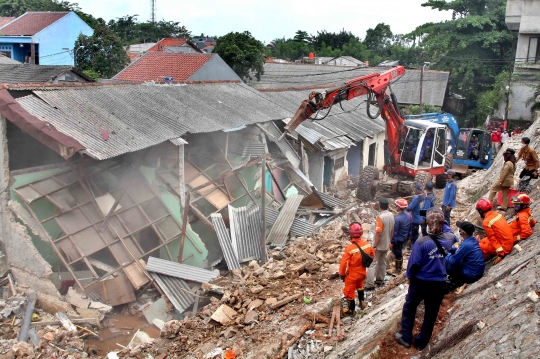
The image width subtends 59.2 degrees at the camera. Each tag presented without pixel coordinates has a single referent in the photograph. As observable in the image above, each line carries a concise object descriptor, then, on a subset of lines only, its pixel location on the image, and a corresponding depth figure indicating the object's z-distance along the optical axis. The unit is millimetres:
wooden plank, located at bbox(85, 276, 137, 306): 9070
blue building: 35125
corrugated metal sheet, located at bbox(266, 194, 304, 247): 11664
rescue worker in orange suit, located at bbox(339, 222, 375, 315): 6496
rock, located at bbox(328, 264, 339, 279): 8836
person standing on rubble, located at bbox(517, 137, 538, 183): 9673
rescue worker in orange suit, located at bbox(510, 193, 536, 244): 7129
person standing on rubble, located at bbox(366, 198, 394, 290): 7477
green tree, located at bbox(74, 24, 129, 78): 29125
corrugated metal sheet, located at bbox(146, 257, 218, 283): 9523
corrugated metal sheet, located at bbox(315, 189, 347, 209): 14039
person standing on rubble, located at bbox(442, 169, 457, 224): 9875
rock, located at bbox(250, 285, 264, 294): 8570
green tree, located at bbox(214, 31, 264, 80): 32562
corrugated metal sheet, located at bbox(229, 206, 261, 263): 10812
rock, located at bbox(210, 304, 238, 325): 7957
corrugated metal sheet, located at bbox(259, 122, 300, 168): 14826
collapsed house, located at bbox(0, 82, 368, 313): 9102
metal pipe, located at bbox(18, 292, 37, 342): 7869
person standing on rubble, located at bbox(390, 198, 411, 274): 7848
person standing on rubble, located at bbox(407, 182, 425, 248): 8945
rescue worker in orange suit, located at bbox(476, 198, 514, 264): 6738
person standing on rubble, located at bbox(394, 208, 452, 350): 5020
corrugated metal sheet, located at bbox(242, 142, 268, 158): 13859
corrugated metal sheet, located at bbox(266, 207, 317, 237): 12141
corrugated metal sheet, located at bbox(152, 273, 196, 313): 9148
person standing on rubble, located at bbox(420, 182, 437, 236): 9070
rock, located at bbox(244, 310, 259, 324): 7830
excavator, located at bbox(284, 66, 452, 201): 13727
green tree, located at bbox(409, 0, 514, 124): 33531
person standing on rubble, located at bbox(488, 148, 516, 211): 9227
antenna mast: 67125
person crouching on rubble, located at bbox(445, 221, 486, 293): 5680
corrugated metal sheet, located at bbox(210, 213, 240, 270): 10430
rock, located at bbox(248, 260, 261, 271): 10152
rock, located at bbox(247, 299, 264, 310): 8203
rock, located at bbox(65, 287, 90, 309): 8766
